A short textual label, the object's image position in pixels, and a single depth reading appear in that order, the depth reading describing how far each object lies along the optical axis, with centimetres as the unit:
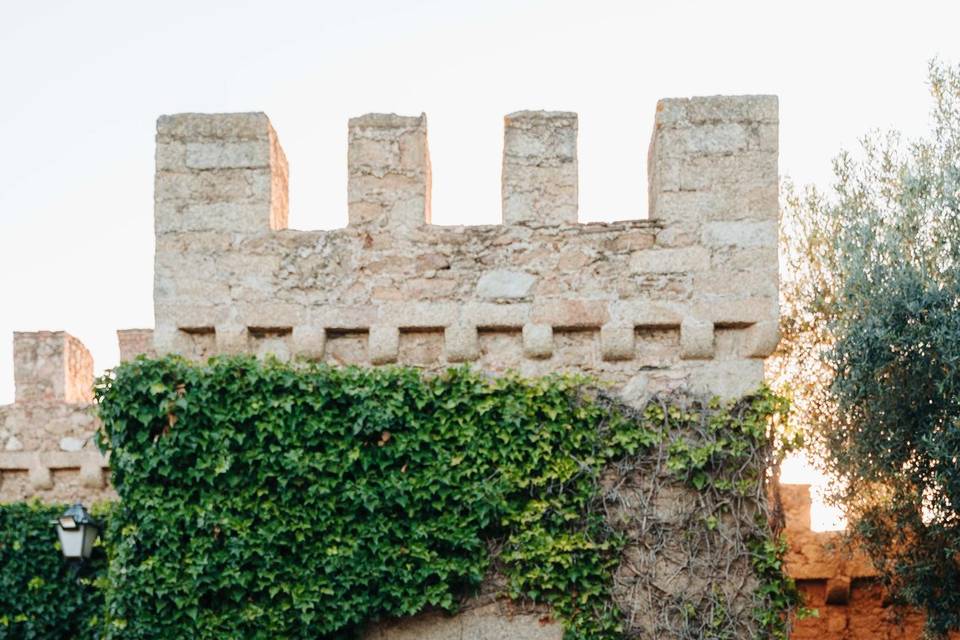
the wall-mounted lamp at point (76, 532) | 784
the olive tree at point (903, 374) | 636
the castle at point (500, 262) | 632
